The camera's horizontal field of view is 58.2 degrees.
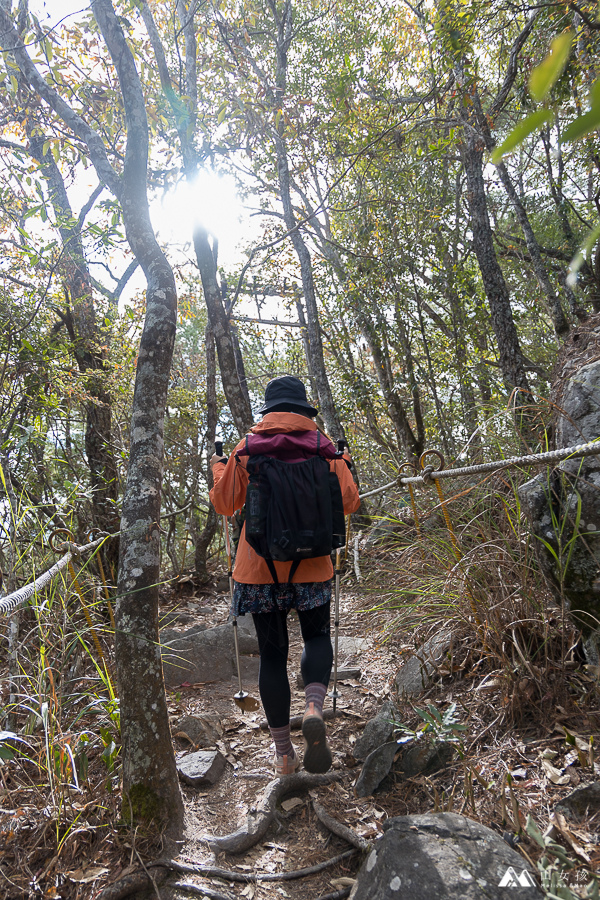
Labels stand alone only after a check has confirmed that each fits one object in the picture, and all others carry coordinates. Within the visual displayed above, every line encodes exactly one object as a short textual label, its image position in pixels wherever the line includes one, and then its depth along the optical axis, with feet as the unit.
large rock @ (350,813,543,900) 5.06
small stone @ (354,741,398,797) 8.63
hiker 9.56
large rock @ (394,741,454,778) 8.07
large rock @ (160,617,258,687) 14.78
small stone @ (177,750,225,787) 9.62
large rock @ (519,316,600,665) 7.90
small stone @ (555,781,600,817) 6.01
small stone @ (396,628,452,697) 10.11
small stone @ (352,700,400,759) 9.04
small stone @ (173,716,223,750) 11.21
